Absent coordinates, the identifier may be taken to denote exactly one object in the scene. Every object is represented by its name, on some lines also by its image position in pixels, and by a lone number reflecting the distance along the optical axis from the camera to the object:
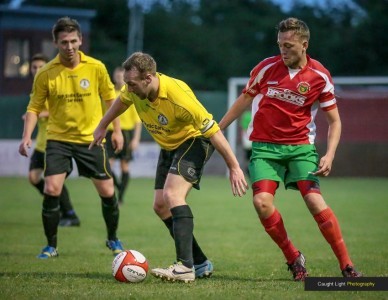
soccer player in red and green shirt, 13.72
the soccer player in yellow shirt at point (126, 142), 28.30
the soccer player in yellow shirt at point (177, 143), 13.31
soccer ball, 13.60
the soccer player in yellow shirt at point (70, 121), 16.90
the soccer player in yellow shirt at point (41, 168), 22.63
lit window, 73.18
